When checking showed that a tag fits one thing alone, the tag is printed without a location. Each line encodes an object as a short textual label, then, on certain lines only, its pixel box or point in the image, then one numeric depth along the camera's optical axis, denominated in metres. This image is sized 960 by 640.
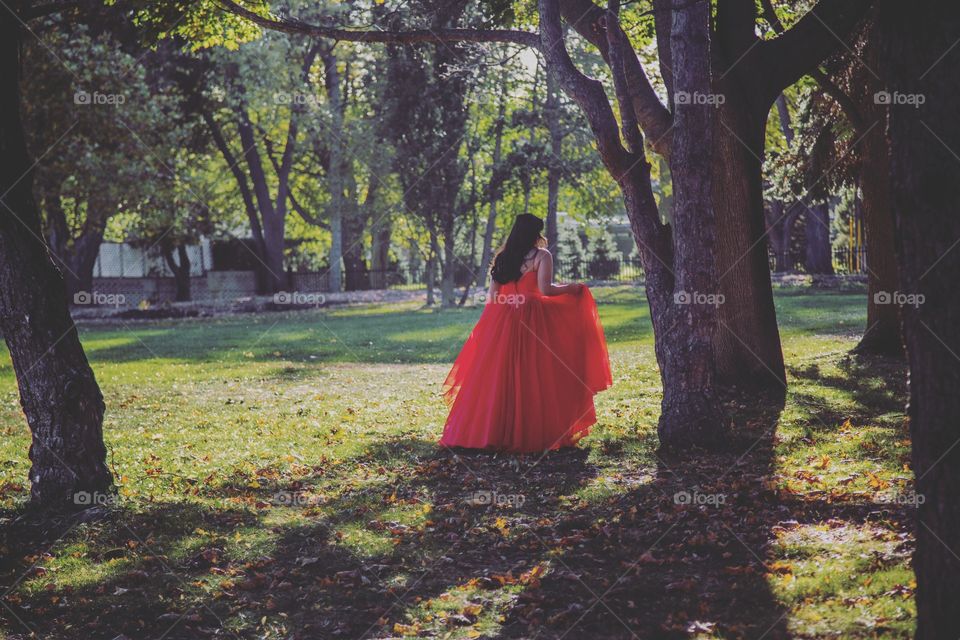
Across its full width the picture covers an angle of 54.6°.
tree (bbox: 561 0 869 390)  10.48
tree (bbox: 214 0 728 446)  7.92
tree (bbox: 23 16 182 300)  26.03
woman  8.91
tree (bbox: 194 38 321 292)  32.09
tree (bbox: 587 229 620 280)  48.31
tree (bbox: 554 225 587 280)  48.06
